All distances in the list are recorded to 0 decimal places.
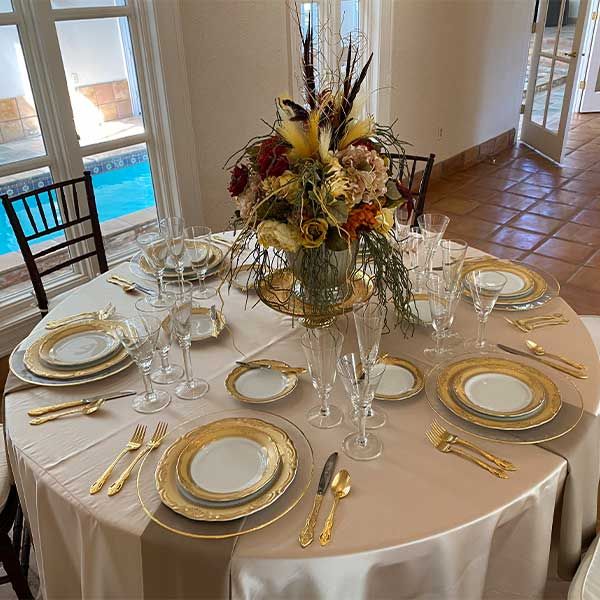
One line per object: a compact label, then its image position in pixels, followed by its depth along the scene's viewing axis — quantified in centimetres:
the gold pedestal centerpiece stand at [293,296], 135
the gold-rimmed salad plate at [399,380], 123
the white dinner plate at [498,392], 117
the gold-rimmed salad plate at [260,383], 125
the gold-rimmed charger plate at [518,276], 153
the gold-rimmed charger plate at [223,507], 97
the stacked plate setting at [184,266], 173
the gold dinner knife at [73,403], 124
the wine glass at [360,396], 105
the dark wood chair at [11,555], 139
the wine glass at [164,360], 132
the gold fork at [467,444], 104
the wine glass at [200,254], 166
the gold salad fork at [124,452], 104
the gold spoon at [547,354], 128
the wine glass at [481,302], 129
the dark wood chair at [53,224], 192
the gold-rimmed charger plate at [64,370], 134
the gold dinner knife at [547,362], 125
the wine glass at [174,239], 162
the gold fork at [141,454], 104
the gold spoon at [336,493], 93
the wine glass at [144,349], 119
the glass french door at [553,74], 444
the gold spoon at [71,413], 121
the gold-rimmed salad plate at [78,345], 138
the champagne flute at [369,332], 111
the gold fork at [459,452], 103
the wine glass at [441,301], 128
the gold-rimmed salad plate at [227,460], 102
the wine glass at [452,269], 129
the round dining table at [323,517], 93
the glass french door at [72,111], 229
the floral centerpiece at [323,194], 119
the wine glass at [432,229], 161
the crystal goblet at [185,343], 124
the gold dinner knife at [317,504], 93
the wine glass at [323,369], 111
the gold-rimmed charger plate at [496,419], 112
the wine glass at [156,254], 160
